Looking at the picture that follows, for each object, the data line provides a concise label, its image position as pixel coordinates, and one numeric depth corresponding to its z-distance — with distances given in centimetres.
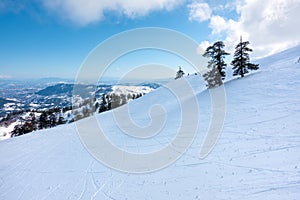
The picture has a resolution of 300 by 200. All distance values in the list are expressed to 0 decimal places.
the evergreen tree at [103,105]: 6878
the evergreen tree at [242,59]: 2896
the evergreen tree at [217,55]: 3100
